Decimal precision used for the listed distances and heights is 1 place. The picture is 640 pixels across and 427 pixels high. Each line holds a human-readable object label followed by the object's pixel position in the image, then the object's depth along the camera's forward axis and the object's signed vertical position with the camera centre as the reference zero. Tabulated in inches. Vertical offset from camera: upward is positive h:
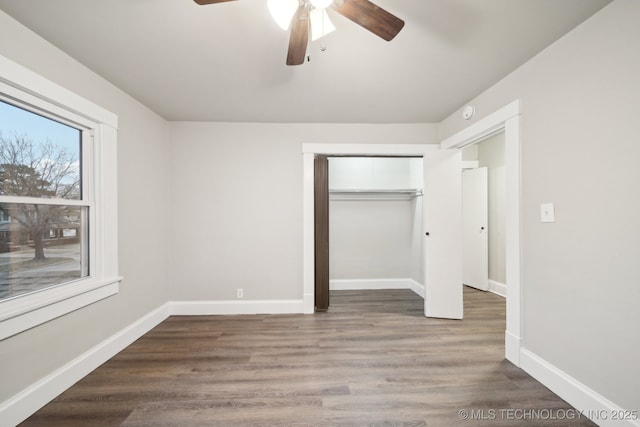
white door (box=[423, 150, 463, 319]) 119.0 -9.2
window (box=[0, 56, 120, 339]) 62.0 +4.4
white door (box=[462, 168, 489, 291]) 163.0 -9.6
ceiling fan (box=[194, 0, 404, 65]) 44.3 +36.4
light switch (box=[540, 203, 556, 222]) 69.6 +0.3
